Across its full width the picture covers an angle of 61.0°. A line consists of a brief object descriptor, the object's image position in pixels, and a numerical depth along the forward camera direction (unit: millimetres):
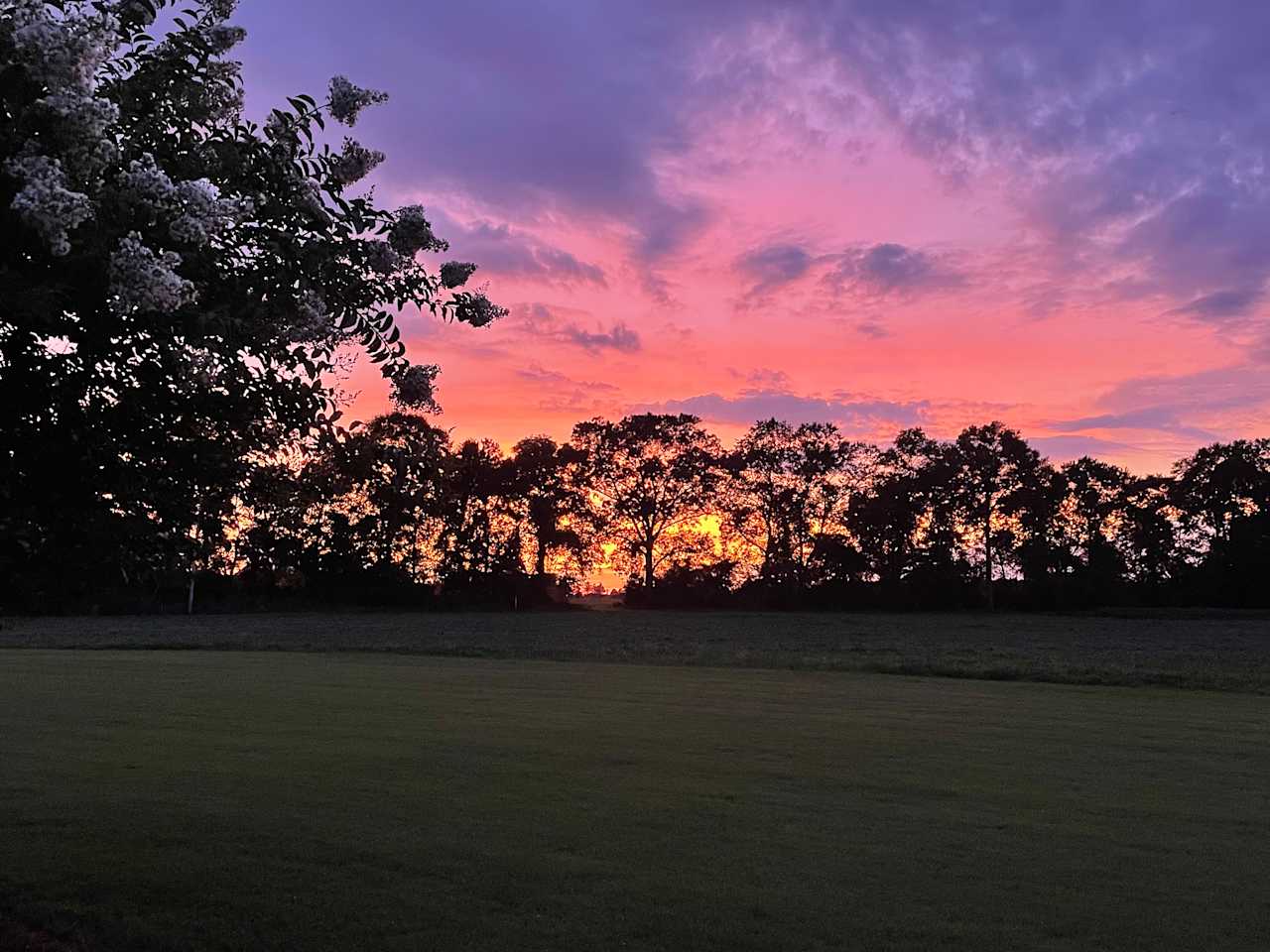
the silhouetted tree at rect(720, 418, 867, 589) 99375
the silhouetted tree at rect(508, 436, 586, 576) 102188
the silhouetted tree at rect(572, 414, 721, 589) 100688
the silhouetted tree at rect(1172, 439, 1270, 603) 95125
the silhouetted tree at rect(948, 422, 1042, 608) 96688
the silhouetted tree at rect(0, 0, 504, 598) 4484
